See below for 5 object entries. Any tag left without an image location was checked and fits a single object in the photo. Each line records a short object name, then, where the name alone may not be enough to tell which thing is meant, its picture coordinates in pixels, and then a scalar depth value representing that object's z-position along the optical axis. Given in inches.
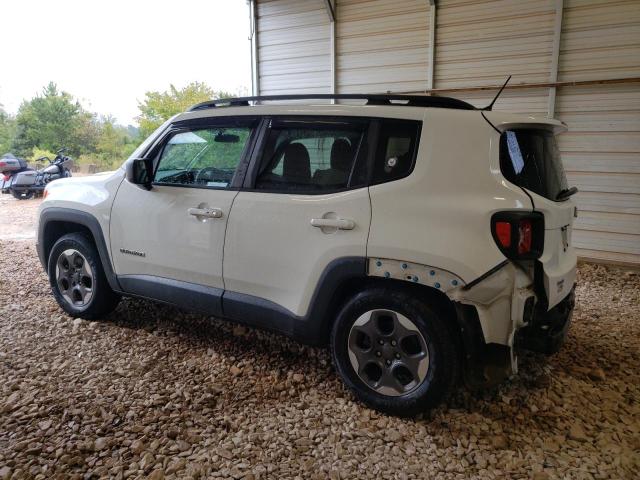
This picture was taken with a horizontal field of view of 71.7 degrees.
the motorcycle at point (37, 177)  466.6
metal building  232.8
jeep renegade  87.4
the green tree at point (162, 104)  807.1
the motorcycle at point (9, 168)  459.8
